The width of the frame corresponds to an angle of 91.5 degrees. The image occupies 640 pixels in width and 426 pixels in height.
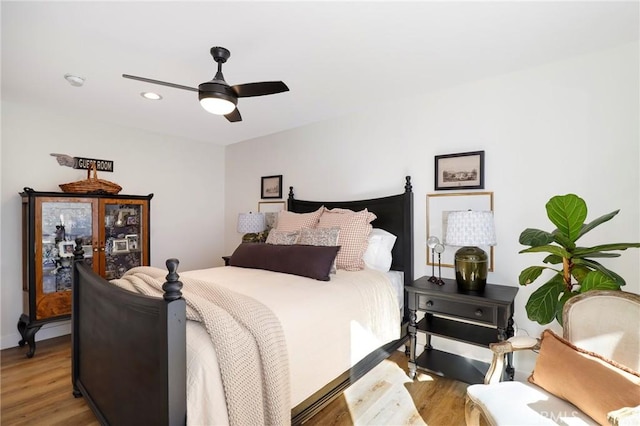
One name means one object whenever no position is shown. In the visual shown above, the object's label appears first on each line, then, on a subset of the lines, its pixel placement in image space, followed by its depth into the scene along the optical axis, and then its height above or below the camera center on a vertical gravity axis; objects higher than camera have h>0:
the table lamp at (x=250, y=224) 3.90 -0.18
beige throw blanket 1.28 -0.64
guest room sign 3.31 +0.52
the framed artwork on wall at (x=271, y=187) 4.08 +0.31
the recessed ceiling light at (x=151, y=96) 2.80 +1.04
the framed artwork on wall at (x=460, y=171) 2.58 +0.34
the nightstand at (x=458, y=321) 2.14 -0.81
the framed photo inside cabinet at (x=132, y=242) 3.52 -0.38
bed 1.15 -0.71
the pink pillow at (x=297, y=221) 3.11 -0.12
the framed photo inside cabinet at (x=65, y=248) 3.02 -0.38
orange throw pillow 1.16 -0.68
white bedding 1.23 -0.66
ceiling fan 1.89 +0.75
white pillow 2.79 -0.40
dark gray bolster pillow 2.35 -0.40
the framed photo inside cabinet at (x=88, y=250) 3.16 -0.42
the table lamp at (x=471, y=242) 2.18 -0.22
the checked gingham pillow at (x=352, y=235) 2.67 -0.22
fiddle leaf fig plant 1.71 -0.30
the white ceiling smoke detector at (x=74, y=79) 2.43 +1.03
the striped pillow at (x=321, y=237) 2.71 -0.24
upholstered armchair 1.21 -0.69
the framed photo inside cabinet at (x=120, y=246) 3.41 -0.41
